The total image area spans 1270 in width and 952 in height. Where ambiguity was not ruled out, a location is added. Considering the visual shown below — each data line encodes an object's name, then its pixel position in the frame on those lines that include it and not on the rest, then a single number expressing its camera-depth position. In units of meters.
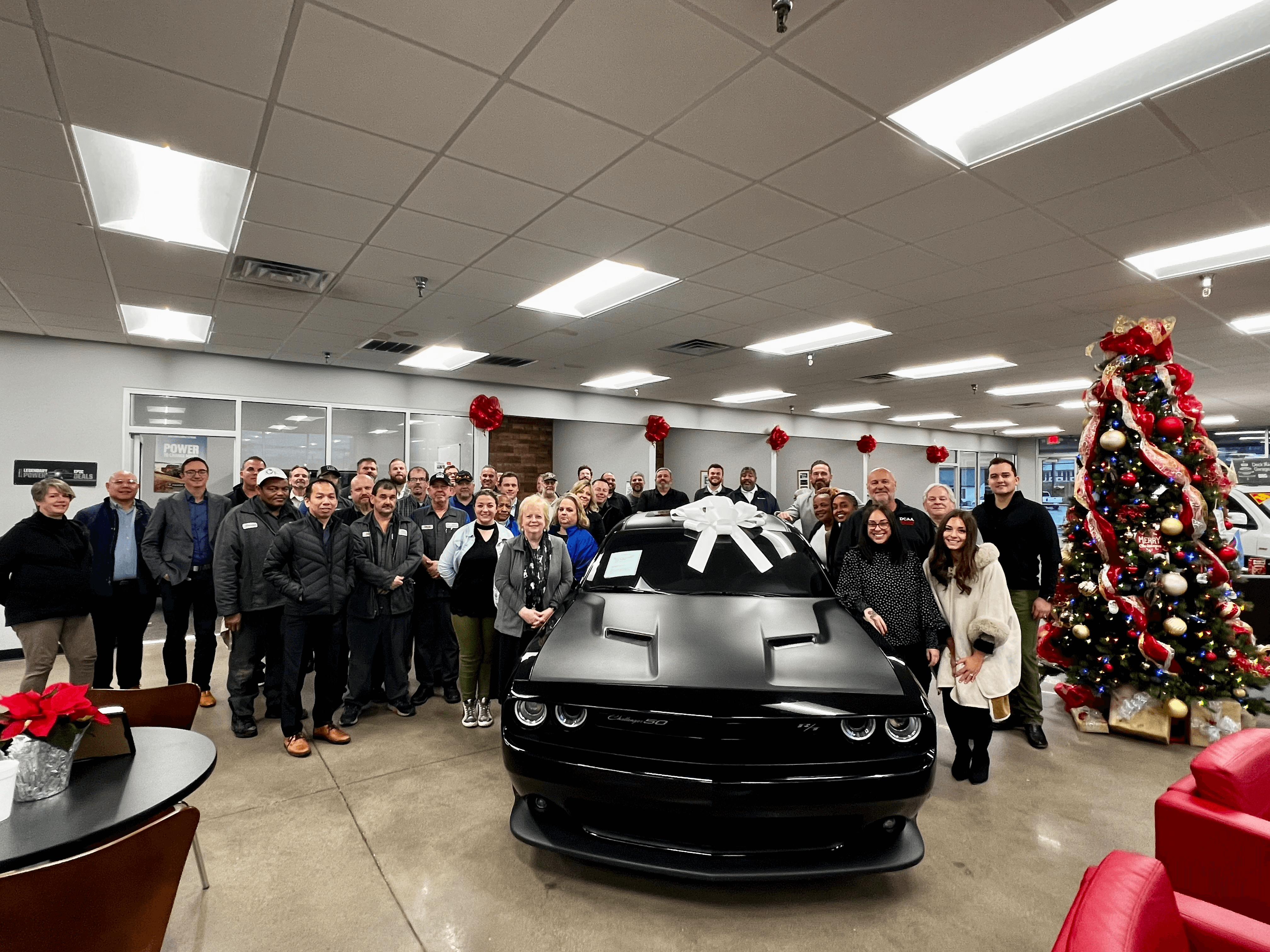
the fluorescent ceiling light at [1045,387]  8.42
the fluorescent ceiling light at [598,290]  4.40
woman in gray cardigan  3.30
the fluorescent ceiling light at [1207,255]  3.63
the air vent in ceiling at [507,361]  7.12
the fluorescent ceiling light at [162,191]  2.83
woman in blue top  3.89
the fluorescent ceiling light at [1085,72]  1.99
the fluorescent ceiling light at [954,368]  7.14
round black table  1.34
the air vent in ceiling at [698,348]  6.38
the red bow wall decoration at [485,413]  6.83
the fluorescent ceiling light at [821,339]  5.83
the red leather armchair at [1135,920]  0.88
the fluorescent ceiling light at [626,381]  8.27
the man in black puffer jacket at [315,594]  3.28
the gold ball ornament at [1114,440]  3.60
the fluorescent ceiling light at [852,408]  10.96
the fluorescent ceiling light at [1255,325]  5.20
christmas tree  3.48
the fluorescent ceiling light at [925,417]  12.29
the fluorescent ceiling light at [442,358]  6.80
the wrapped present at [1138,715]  3.50
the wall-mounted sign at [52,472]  5.80
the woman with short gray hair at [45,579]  3.36
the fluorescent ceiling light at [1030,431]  14.73
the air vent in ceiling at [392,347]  6.34
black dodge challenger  1.88
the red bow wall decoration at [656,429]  8.80
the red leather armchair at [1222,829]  1.52
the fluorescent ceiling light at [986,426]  13.61
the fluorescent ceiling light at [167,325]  5.38
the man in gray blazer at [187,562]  3.94
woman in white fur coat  2.81
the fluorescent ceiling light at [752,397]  9.63
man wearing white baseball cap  3.49
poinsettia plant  1.46
